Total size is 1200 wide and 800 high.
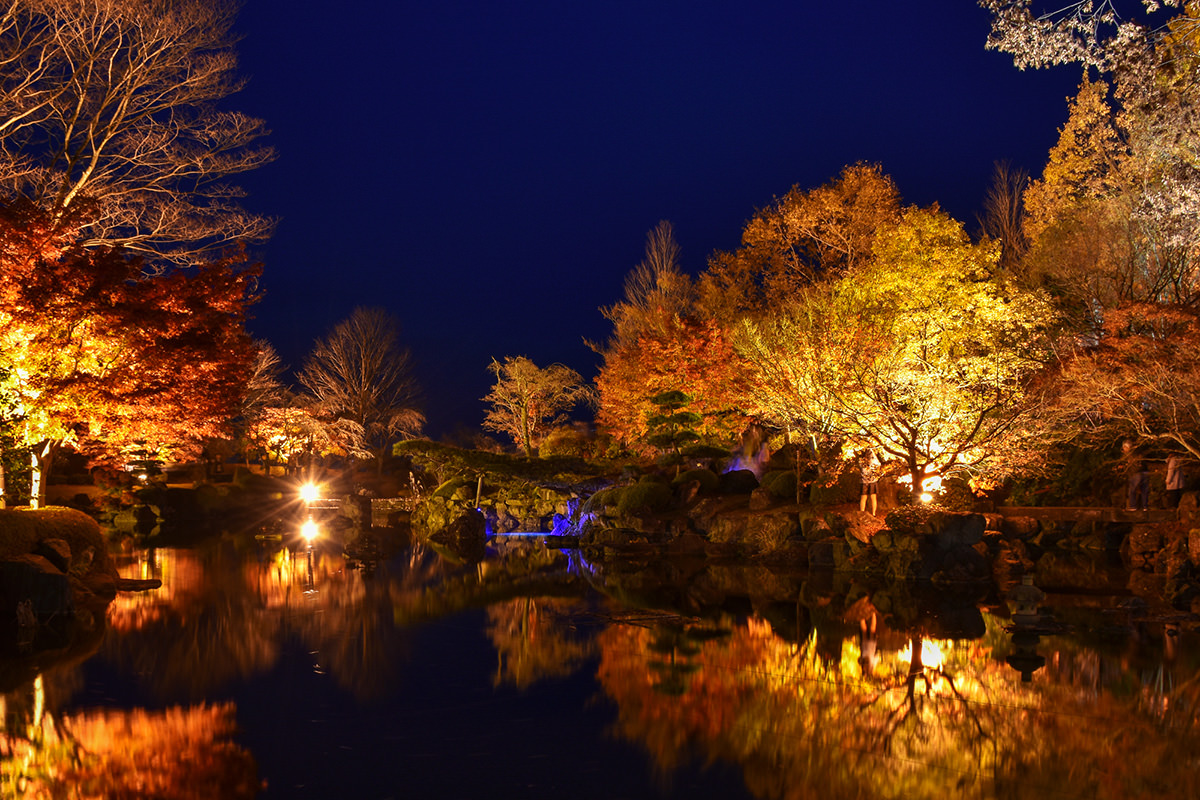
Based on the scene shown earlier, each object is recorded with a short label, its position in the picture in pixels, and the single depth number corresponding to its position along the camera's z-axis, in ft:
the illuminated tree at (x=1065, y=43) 31.14
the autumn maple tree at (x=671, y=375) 90.94
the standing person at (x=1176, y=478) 58.65
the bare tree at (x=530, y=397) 129.49
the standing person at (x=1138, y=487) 64.08
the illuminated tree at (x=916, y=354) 57.82
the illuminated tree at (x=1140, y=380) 46.14
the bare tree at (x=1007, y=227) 116.98
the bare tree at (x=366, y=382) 138.00
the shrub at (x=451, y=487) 88.22
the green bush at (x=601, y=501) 74.02
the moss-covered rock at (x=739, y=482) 76.59
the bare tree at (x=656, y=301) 126.41
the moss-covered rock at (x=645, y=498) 71.46
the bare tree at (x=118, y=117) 53.98
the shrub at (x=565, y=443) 115.14
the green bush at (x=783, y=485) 69.41
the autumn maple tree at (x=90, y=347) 41.78
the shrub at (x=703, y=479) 76.07
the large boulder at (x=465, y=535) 72.54
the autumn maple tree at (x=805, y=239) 100.53
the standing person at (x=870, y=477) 59.62
